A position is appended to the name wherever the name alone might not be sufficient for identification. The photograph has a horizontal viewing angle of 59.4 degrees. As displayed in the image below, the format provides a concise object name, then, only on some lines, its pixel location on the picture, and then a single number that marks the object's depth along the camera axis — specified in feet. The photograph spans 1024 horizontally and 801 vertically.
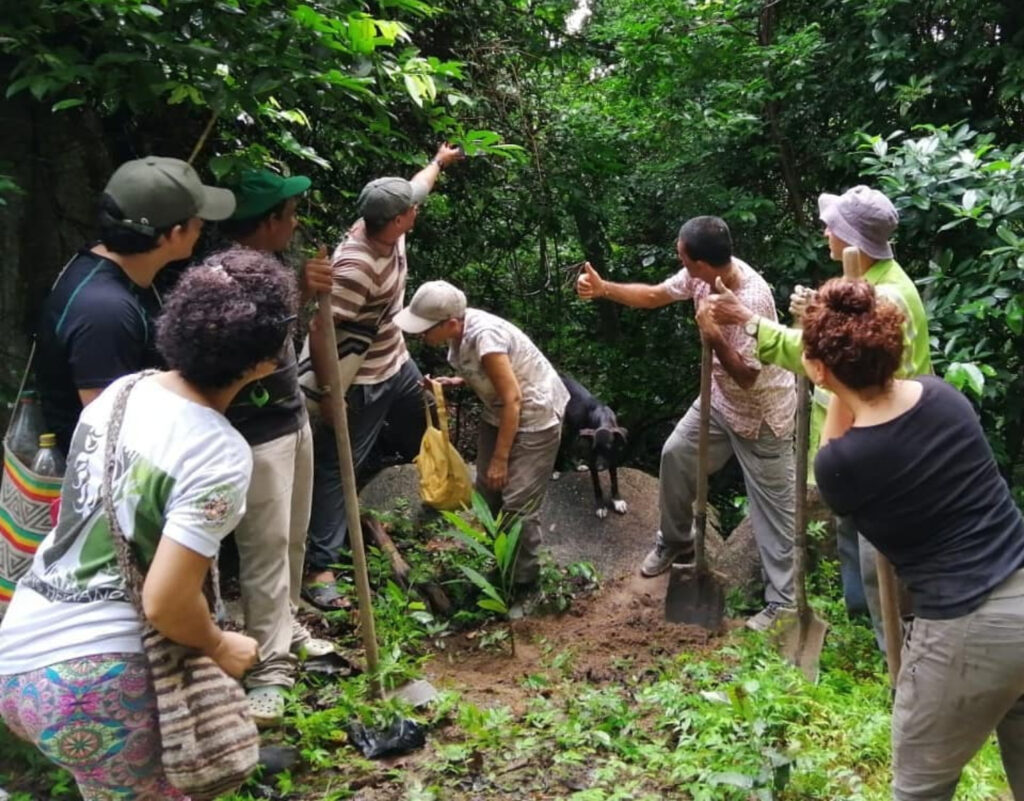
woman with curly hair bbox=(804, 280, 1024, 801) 7.49
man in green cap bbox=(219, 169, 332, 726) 10.89
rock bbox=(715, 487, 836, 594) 17.17
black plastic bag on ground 10.96
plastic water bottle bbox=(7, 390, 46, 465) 9.01
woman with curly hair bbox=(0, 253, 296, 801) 6.05
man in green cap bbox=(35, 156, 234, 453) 8.30
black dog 19.63
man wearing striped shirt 14.14
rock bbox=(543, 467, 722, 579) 18.63
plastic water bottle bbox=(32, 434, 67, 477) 8.57
